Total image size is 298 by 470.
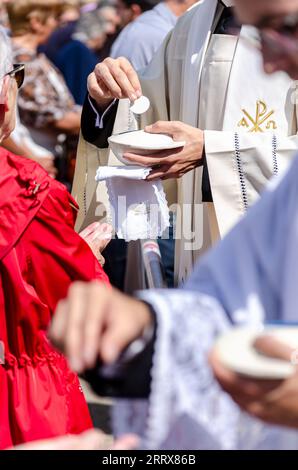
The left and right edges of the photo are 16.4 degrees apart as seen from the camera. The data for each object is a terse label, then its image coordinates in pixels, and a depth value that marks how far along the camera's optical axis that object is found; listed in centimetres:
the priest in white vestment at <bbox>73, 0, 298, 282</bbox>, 328
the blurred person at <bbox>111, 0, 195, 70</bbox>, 600
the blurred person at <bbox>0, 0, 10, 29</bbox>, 679
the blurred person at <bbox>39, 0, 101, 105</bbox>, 739
